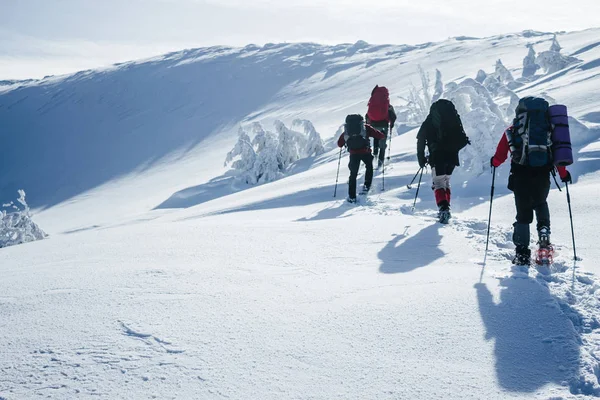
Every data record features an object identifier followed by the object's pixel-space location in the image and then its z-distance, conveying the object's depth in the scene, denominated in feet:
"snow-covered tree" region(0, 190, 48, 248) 40.19
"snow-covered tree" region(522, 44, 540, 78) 99.13
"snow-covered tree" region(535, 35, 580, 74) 84.17
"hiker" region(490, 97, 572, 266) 15.30
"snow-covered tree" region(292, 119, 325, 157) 69.62
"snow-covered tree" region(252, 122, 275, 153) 71.96
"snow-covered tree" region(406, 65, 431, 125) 70.33
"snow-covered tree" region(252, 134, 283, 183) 67.56
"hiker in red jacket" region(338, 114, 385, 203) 29.81
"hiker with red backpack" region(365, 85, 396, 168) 37.78
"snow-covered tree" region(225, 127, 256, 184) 69.82
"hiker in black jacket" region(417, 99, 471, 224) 22.80
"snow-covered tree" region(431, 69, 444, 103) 87.49
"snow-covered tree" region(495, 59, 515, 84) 83.35
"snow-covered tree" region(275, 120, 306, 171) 70.44
